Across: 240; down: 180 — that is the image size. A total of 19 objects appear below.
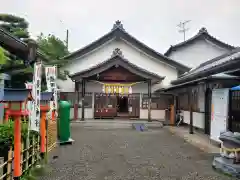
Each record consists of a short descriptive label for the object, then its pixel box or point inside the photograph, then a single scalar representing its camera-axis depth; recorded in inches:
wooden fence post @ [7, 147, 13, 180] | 136.5
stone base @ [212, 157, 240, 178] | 178.6
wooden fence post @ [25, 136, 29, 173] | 166.0
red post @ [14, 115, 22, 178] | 139.4
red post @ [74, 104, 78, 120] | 540.4
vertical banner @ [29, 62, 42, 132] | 175.3
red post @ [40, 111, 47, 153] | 204.8
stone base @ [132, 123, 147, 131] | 459.2
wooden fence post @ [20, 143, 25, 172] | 155.5
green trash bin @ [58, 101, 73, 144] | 288.4
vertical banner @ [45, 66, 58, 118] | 289.0
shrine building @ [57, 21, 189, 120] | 541.7
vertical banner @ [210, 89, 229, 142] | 262.7
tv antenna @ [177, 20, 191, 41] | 1049.4
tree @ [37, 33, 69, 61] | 566.1
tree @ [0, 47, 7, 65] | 147.7
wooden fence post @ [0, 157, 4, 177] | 127.3
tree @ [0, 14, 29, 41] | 356.8
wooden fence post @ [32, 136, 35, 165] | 183.1
